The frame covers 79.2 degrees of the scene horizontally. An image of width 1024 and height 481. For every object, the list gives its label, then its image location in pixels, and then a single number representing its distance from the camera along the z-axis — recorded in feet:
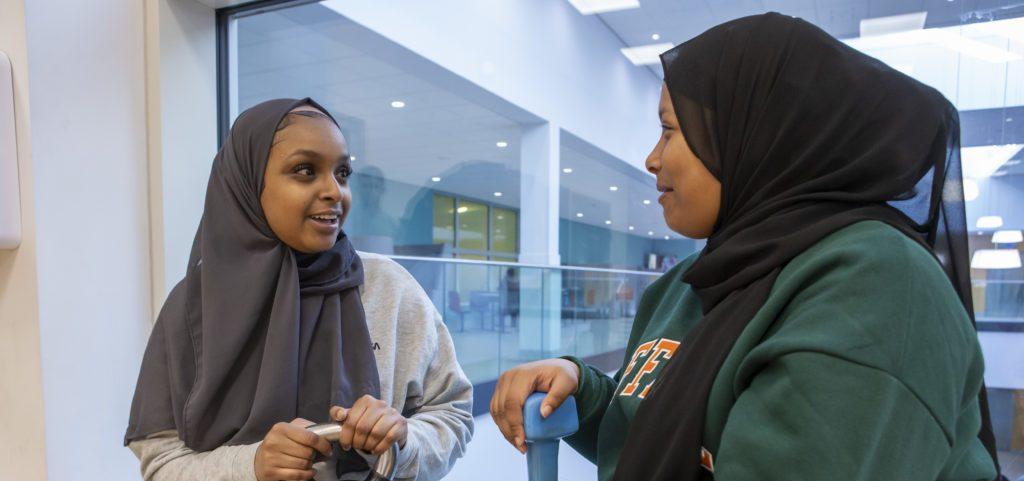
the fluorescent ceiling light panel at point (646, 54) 5.84
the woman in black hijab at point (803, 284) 1.74
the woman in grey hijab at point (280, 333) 3.50
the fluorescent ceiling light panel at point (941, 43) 4.20
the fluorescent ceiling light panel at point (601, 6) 6.08
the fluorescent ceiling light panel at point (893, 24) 4.46
